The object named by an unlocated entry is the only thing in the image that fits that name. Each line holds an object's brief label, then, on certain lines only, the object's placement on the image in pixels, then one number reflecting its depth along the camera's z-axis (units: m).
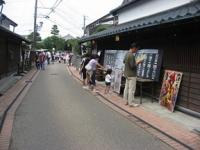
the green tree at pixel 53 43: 43.50
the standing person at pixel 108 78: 6.66
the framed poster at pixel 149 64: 5.54
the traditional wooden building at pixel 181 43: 4.22
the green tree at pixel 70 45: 34.52
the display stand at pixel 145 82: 5.56
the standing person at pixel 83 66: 7.99
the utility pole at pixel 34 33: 19.57
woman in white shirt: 7.54
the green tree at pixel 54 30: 49.68
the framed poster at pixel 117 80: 6.47
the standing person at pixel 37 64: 15.95
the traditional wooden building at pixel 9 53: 9.43
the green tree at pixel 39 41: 42.15
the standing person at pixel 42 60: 15.64
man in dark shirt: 5.15
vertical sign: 4.80
